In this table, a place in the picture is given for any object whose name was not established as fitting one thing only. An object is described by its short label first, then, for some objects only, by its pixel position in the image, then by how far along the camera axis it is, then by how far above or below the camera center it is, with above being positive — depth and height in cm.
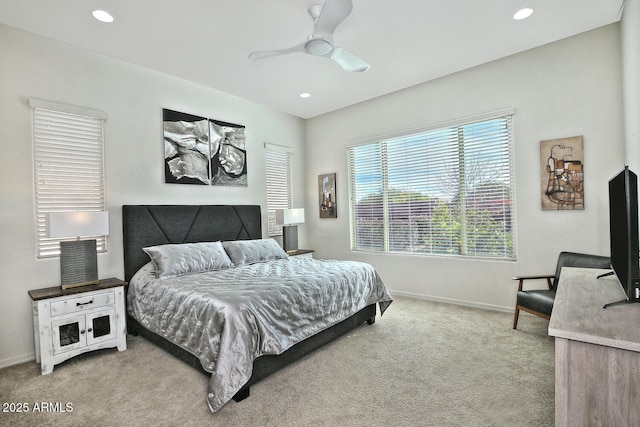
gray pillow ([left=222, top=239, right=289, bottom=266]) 408 -50
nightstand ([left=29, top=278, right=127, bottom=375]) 270 -94
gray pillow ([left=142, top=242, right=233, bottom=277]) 338 -48
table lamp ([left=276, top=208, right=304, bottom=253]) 504 -17
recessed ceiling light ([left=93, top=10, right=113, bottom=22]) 273 +180
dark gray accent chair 293 -85
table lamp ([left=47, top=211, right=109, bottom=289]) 283 -24
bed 227 -72
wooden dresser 118 -64
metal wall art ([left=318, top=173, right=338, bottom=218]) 562 +32
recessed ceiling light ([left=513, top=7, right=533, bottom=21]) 289 +183
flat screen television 158 -16
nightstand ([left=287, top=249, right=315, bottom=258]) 511 -65
